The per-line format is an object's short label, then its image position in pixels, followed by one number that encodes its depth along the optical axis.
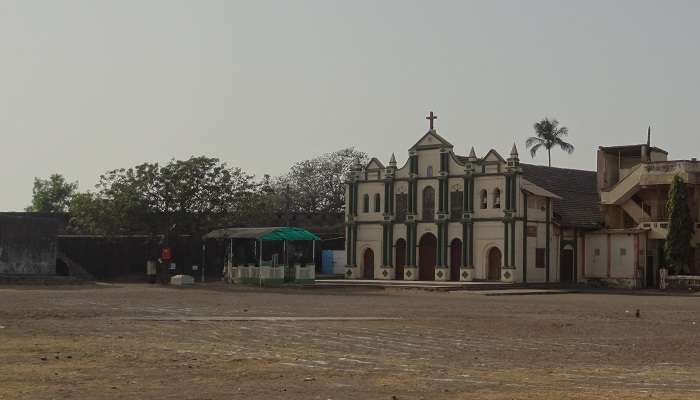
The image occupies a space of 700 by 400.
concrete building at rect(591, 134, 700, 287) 52.62
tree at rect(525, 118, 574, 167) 80.38
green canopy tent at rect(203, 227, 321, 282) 47.91
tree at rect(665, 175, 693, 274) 51.00
